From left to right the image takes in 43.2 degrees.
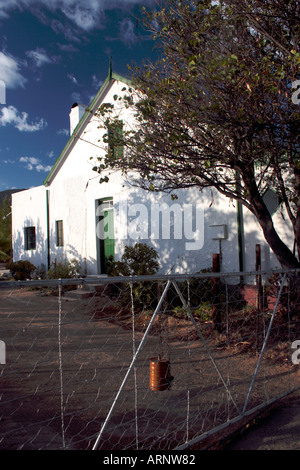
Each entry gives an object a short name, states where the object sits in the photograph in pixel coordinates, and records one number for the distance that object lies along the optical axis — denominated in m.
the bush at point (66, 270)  11.95
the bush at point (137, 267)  8.12
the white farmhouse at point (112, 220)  8.29
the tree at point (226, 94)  5.23
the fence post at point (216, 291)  6.39
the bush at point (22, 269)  13.99
